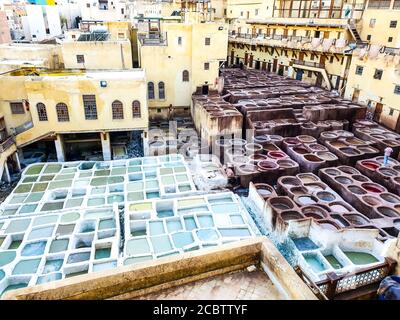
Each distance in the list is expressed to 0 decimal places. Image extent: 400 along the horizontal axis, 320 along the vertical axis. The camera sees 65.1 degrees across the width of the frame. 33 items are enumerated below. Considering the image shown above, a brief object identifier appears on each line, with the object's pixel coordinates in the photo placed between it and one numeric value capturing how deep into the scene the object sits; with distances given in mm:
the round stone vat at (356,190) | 18594
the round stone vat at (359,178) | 19902
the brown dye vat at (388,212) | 16875
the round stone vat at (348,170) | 20802
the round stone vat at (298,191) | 18502
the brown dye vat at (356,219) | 16125
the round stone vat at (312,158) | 22016
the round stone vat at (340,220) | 15706
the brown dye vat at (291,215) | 16062
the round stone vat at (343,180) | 19688
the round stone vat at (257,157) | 21822
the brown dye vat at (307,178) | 19842
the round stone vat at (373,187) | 19031
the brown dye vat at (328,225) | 14975
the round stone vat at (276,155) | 22328
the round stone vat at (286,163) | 21047
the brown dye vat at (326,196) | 18203
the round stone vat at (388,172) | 20209
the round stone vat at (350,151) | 22662
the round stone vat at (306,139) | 25078
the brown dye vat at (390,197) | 18067
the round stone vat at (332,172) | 20422
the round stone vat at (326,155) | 22264
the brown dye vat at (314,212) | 16347
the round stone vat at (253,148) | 22719
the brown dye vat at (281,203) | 17094
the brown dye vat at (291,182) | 19469
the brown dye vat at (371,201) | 17469
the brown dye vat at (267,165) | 20522
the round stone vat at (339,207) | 17025
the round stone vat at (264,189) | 18422
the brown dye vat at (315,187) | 18875
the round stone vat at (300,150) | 23297
